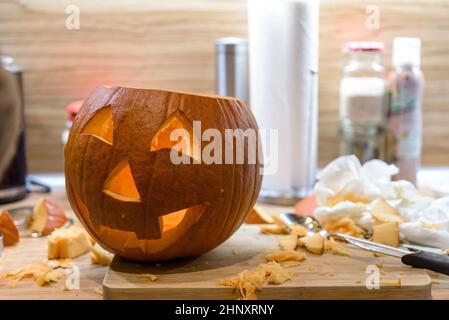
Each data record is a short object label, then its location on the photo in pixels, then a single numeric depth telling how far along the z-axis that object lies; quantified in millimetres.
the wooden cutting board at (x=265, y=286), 699
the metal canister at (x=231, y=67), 1218
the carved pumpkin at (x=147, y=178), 722
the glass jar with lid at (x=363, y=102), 1217
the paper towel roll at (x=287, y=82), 1147
